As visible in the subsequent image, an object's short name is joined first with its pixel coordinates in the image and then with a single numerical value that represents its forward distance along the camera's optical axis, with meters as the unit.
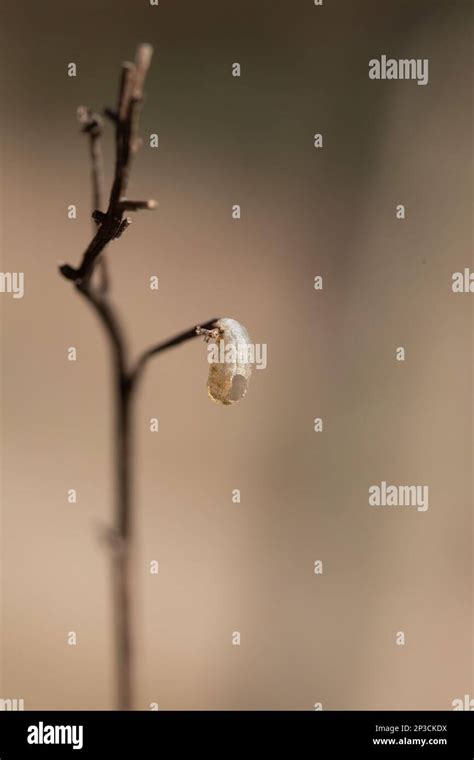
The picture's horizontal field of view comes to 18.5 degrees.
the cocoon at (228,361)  0.14
